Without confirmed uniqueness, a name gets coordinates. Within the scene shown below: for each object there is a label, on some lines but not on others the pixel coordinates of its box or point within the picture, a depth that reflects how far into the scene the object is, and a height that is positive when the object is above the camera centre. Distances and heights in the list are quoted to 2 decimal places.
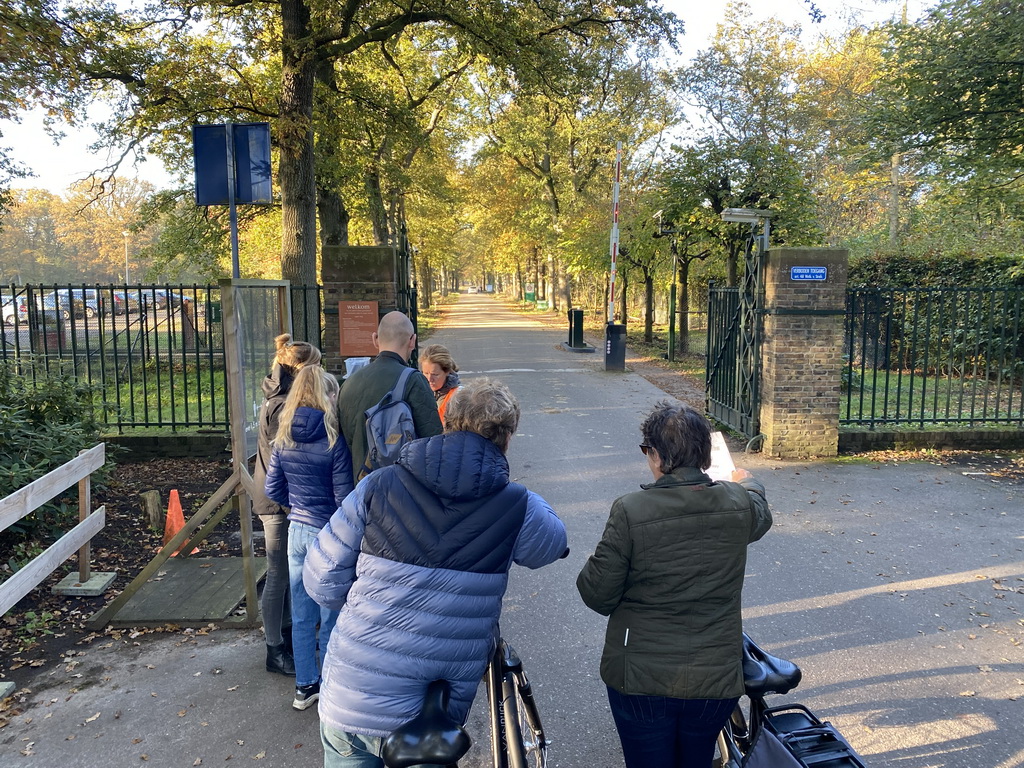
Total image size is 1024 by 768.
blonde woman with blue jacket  3.66 -0.92
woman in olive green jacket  2.34 -0.97
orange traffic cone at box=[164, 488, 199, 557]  6.21 -1.88
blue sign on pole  5.57 +1.04
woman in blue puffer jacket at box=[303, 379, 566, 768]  2.21 -0.86
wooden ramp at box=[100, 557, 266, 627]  4.87 -2.12
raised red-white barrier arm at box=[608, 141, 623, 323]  17.56 +1.61
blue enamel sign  8.70 +0.30
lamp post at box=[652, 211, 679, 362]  17.87 +1.28
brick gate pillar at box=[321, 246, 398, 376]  8.30 +0.23
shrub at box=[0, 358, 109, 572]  5.68 -1.20
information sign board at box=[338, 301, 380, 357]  8.27 -0.32
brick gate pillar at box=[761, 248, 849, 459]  8.72 -0.51
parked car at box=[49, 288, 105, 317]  8.41 -0.07
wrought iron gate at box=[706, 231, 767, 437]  9.30 -0.69
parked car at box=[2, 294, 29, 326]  7.74 -0.75
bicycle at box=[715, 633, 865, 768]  2.47 -1.52
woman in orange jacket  4.79 -0.48
